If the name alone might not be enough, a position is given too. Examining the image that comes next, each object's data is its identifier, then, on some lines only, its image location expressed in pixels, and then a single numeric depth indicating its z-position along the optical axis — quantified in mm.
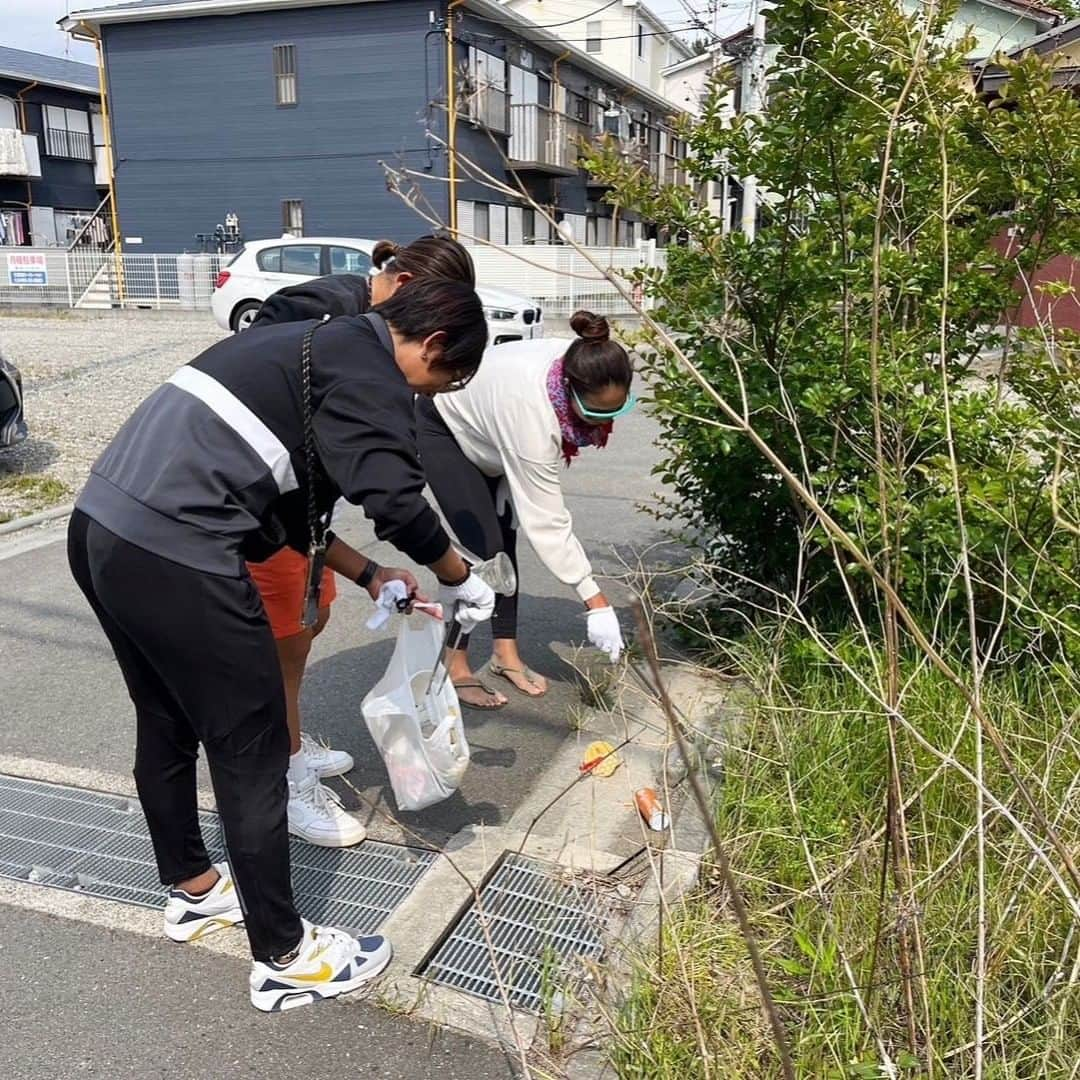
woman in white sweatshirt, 3445
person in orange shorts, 2748
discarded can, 3129
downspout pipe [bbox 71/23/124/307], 24781
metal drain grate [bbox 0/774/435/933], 2826
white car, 15938
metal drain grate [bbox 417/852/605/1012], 2479
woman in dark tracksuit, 2141
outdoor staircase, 22234
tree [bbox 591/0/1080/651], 3088
